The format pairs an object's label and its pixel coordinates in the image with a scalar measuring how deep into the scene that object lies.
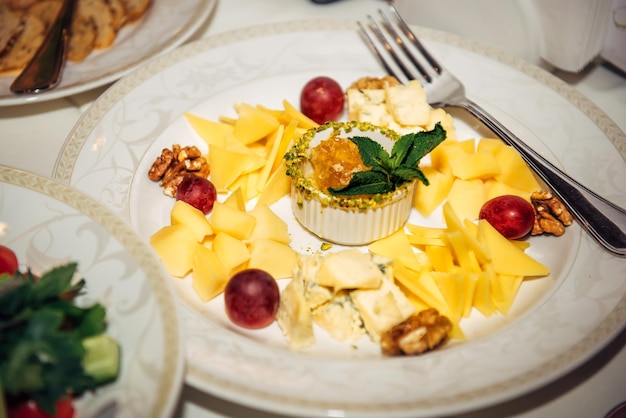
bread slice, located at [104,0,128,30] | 0.45
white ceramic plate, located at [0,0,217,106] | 0.39
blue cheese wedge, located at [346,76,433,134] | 0.37
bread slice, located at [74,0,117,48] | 0.44
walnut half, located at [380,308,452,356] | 0.28
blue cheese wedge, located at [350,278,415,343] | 0.30
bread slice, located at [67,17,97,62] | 0.42
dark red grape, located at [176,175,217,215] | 0.36
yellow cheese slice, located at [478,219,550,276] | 0.32
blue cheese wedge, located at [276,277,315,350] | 0.30
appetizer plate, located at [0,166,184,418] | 0.23
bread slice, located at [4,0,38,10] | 0.45
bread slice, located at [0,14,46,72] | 0.42
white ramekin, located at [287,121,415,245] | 0.34
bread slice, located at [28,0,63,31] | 0.44
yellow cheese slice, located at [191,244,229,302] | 0.31
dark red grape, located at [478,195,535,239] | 0.34
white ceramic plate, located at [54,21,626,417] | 0.26
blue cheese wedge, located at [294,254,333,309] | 0.30
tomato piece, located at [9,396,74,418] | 0.23
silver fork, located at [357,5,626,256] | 0.32
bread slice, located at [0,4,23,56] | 0.43
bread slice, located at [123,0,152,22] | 0.45
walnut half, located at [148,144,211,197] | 0.37
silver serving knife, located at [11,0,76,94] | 0.39
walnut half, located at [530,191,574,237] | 0.34
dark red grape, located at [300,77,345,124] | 0.40
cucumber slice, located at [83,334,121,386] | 0.24
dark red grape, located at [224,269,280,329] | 0.30
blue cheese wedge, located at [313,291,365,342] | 0.30
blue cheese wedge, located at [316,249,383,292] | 0.29
